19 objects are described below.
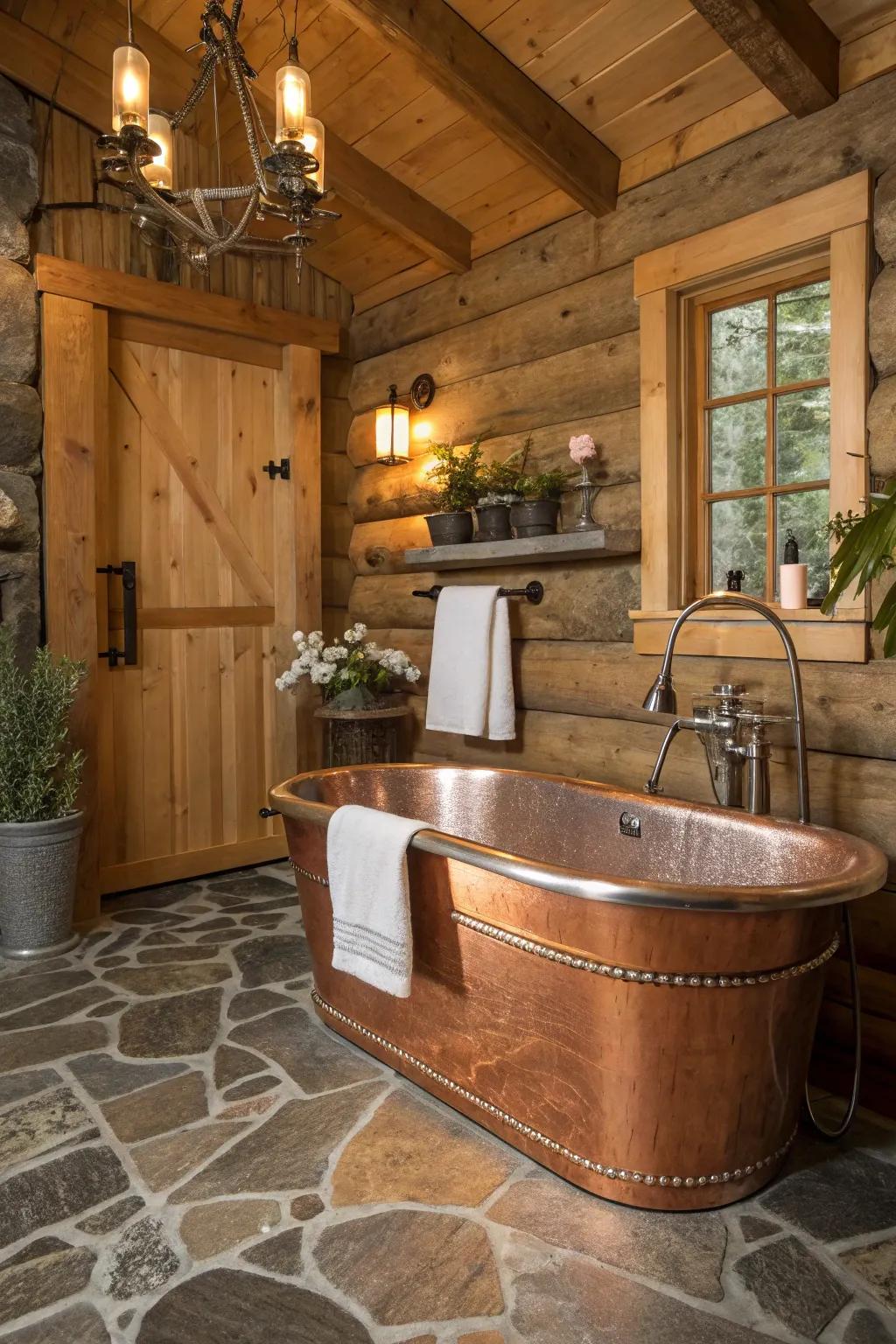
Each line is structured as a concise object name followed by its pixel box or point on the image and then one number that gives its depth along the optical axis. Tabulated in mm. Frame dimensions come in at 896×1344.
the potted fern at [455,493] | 3199
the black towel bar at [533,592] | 3125
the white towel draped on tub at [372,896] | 1912
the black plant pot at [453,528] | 3258
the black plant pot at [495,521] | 3117
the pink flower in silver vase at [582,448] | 2809
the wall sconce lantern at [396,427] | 3617
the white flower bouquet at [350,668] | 3514
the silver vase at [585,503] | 2830
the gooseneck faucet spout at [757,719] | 2074
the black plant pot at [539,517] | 2951
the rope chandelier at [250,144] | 1874
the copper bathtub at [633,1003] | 1586
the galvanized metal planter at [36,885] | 2912
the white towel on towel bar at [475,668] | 3143
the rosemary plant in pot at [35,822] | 2920
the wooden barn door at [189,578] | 3451
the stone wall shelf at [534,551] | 2740
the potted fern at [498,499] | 3102
